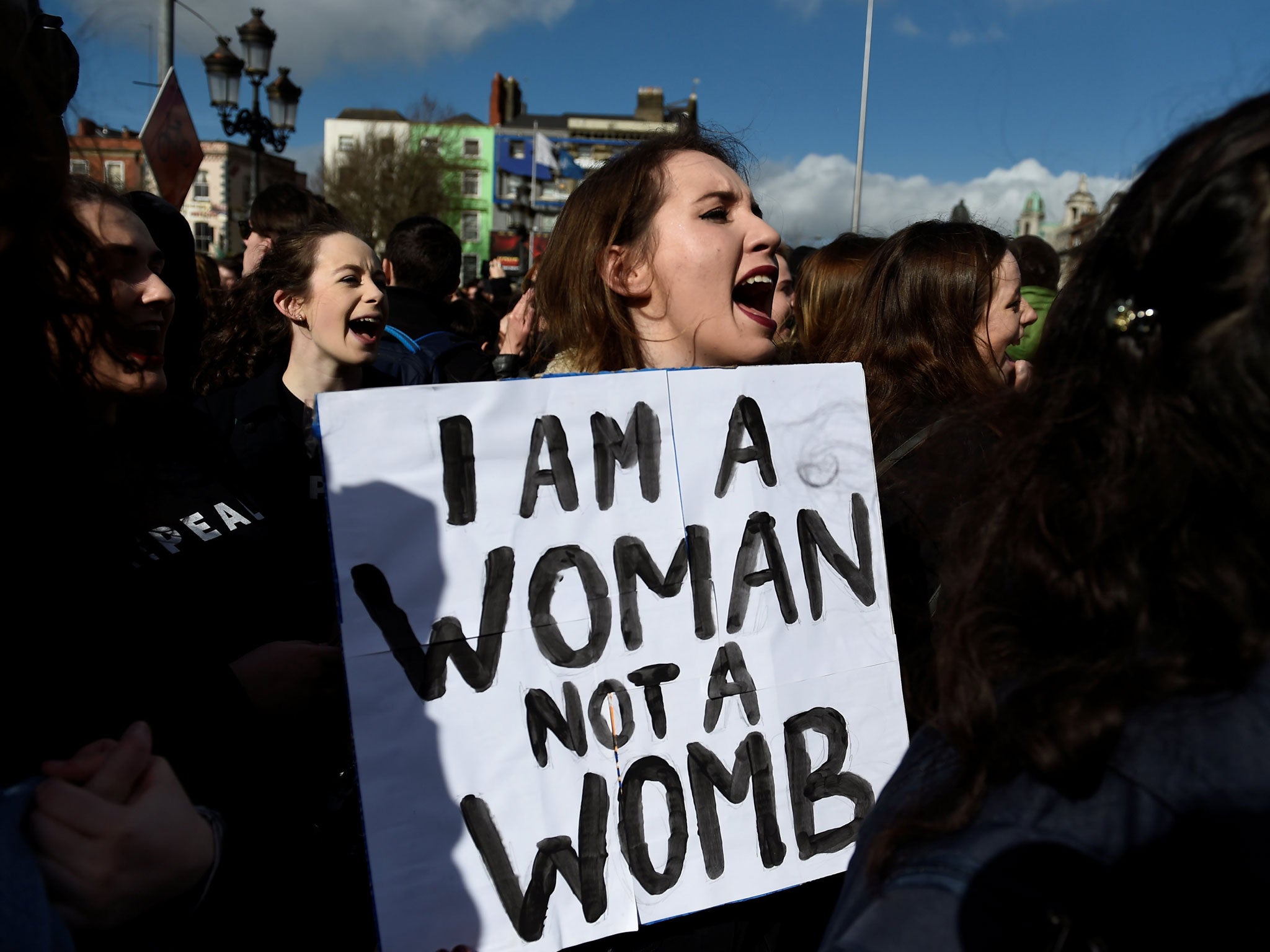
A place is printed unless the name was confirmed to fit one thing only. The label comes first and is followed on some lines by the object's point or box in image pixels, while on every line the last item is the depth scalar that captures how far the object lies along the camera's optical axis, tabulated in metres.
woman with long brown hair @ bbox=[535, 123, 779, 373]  1.84
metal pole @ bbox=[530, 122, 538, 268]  16.70
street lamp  9.07
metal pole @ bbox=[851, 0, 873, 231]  9.52
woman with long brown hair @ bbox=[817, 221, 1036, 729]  1.79
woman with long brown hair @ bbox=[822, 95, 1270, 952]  0.68
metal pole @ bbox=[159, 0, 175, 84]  6.83
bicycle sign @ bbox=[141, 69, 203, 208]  5.28
